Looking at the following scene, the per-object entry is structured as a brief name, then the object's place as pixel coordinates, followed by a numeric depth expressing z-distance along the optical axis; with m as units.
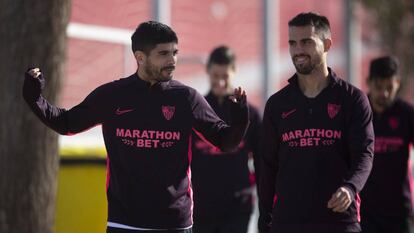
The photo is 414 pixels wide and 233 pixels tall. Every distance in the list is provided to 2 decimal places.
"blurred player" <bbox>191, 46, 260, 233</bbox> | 18.14
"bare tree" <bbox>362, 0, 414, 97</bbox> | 38.09
